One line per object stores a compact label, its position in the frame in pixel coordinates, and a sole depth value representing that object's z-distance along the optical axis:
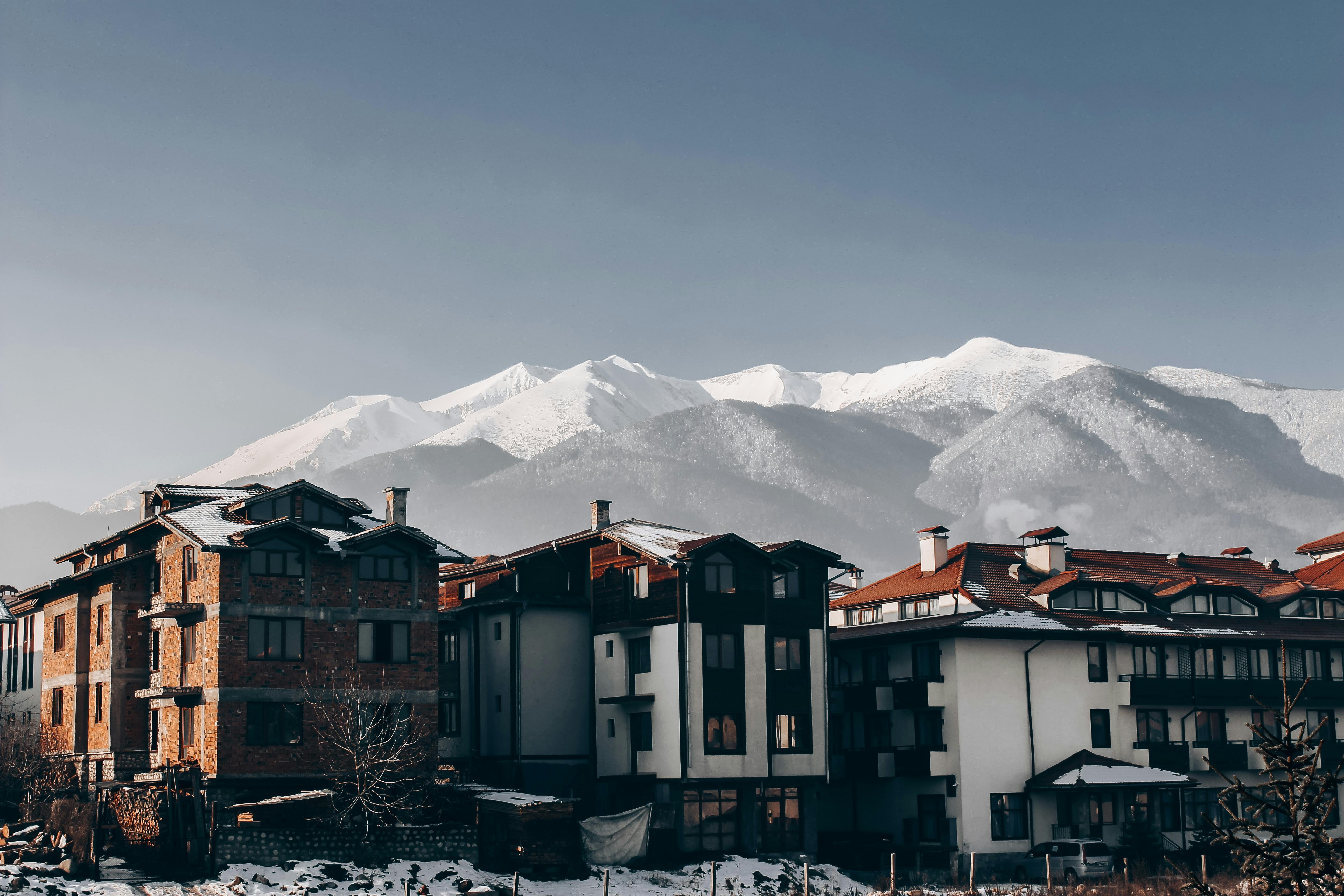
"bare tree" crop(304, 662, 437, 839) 58.88
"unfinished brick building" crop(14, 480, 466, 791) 61.56
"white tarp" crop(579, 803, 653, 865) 63.28
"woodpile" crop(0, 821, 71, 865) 54.59
